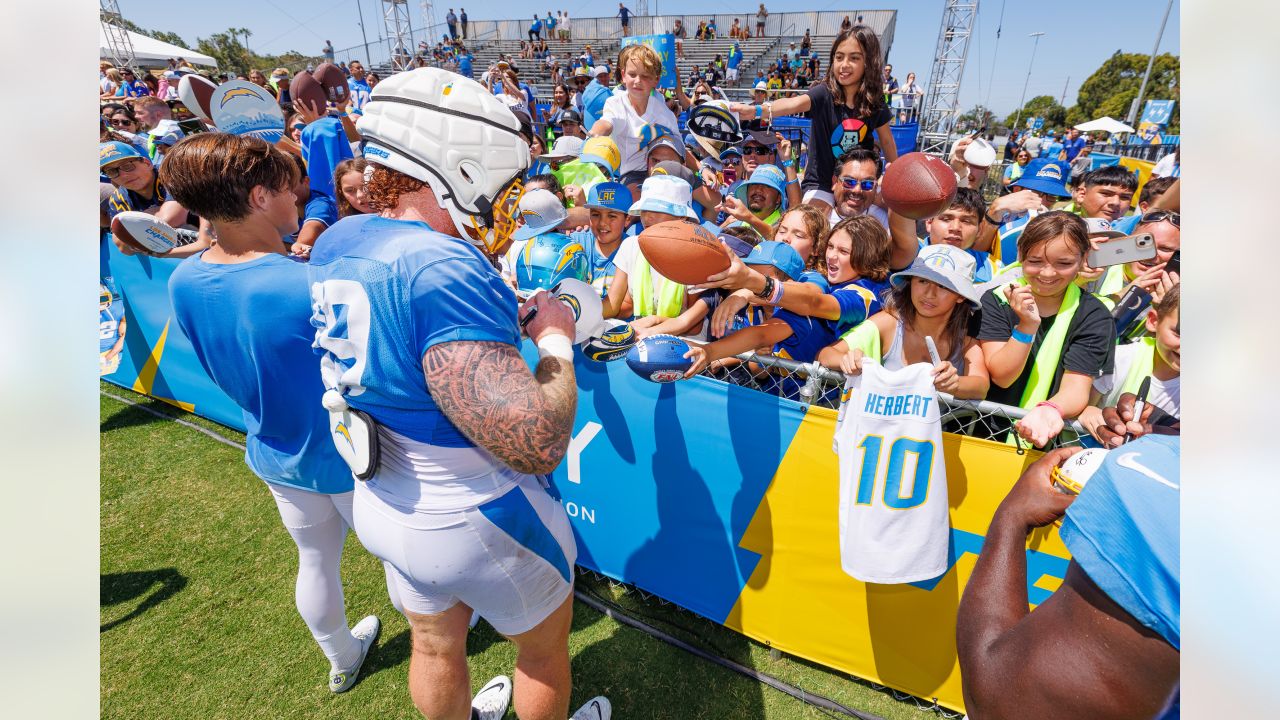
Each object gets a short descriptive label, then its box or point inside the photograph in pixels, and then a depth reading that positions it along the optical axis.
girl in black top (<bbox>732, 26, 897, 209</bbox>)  4.24
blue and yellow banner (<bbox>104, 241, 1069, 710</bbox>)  2.67
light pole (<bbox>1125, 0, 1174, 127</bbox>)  16.75
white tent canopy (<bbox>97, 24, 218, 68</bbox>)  25.30
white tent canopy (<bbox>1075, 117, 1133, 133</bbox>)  20.77
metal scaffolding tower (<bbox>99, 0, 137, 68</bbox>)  21.75
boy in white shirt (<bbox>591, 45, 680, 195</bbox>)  5.33
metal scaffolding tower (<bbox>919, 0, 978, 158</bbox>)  20.14
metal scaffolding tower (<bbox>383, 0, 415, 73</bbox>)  24.50
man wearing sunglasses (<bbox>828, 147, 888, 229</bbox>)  4.20
